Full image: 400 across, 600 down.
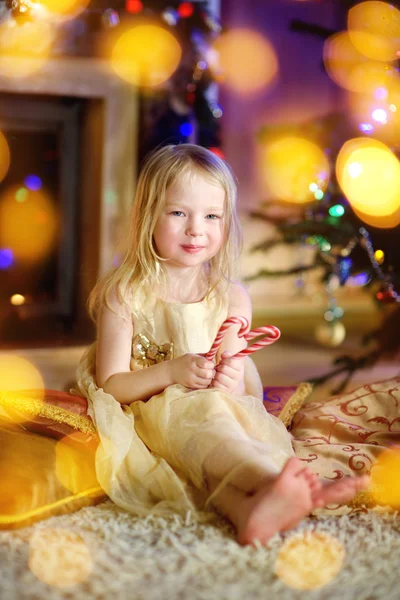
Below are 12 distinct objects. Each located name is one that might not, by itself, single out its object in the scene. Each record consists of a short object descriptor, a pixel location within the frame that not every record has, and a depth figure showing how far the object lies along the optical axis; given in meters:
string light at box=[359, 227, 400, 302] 2.06
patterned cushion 1.46
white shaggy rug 1.02
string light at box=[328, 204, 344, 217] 2.22
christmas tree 1.98
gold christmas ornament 3.00
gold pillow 1.25
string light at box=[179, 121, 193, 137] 2.84
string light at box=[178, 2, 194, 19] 2.89
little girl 1.19
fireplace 2.81
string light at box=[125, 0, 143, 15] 2.80
